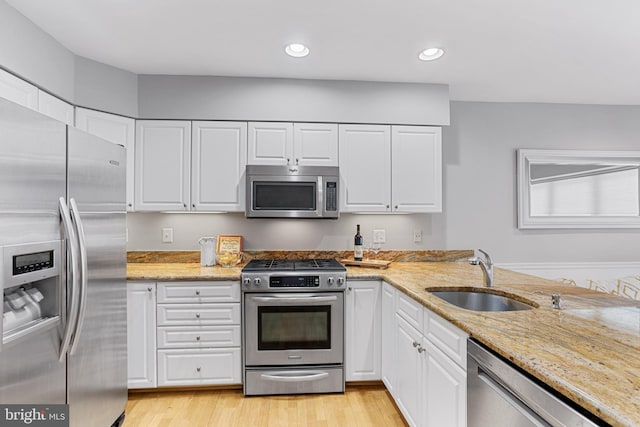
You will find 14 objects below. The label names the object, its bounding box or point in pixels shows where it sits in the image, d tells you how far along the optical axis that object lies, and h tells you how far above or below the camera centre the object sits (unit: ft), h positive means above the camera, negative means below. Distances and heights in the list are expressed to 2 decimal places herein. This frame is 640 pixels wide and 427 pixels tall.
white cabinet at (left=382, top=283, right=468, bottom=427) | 4.63 -2.31
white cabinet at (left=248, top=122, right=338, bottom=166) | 9.25 +2.02
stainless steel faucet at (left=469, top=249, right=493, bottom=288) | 6.42 -0.89
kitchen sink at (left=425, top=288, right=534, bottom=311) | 6.24 -1.44
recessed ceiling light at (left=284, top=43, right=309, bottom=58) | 7.58 +3.73
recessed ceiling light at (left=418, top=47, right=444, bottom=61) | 7.72 +3.72
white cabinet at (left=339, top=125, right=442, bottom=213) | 9.43 +1.42
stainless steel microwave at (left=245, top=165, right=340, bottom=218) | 9.03 +0.75
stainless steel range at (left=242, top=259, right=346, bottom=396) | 8.01 -2.52
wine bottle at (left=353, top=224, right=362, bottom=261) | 9.71 -0.73
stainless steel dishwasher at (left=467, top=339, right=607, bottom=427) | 2.90 -1.72
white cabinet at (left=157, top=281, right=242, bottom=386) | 8.05 -2.58
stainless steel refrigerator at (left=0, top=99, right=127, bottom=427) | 4.00 -0.61
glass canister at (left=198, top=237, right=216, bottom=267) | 9.36 -0.84
